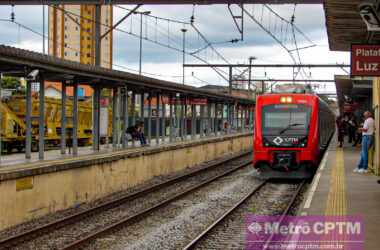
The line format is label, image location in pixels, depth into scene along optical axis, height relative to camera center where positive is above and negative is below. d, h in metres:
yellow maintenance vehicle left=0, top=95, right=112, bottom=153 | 26.95 -0.34
